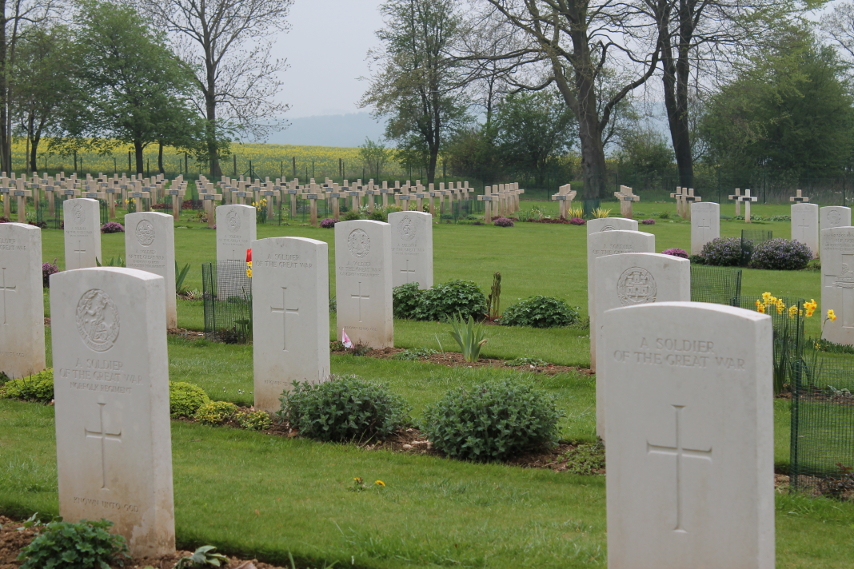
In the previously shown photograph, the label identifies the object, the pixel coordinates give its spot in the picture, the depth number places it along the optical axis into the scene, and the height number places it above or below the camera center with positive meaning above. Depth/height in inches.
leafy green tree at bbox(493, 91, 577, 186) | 2241.6 +254.5
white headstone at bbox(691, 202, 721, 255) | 883.4 -2.0
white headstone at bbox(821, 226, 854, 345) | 443.5 -31.7
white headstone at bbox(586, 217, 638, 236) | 494.6 -0.3
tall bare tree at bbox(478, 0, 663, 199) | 1477.6 +322.1
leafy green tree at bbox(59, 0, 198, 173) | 1839.3 +329.0
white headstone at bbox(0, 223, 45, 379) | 360.8 -29.7
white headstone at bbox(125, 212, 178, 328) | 498.9 -10.5
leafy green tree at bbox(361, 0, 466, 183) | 2095.2 +321.5
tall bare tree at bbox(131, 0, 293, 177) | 1953.7 +428.1
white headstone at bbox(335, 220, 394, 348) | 429.1 -27.9
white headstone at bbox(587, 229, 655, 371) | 380.5 -9.5
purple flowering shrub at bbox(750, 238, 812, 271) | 789.9 -32.2
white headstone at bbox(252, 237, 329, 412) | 314.0 -32.3
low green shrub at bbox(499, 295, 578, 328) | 504.1 -53.3
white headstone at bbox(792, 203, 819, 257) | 876.6 -4.3
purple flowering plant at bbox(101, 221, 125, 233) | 1031.0 +3.2
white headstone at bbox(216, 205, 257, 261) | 598.5 -2.1
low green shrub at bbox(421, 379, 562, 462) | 262.2 -61.4
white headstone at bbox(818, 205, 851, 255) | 758.5 +4.0
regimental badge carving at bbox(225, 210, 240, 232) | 602.2 +5.8
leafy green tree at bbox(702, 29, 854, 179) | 1991.9 +223.0
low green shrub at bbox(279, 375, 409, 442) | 281.0 -61.2
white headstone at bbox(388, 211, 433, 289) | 541.3 -14.2
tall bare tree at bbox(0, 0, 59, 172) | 1678.2 +363.2
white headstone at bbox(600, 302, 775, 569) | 149.3 -38.6
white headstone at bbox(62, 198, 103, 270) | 598.2 -2.0
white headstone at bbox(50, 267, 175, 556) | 190.7 -39.2
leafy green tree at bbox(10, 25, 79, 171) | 1769.2 +321.6
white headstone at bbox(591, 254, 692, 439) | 285.9 -19.3
